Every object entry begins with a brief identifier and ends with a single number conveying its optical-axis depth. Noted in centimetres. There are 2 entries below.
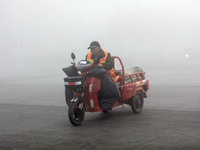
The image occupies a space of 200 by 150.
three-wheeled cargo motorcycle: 666
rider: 726
